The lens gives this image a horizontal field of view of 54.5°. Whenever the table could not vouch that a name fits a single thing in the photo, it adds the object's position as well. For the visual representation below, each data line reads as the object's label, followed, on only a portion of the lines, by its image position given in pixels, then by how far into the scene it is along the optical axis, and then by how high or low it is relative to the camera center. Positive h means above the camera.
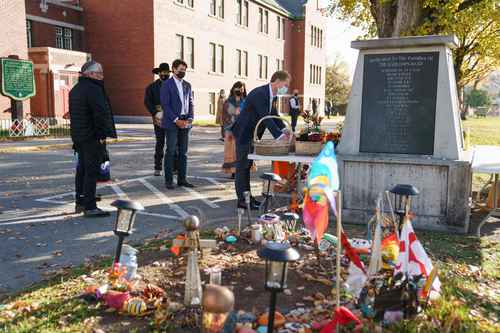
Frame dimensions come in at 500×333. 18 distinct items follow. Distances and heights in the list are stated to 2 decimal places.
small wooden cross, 3.46 -1.14
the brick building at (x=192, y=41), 31.16 +5.08
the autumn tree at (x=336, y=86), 67.69 +3.72
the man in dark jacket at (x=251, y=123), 6.54 -0.15
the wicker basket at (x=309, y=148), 6.37 -0.47
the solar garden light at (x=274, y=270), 2.65 -0.89
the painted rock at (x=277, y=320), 3.19 -1.37
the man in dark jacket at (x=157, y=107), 9.06 +0.06
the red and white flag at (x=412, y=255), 3.42 -1.00
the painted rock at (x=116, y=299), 3.48 -1.36
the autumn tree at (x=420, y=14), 10.89 +2.51
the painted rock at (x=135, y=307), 3.38 -1.37
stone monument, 5.74 -0.24
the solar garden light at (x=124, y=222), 3.67 -0.85
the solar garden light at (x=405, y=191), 3.82 -0.61
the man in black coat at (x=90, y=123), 6.11 -0.18
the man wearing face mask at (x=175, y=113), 8.11 -0.05
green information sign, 19.34 +1.18
